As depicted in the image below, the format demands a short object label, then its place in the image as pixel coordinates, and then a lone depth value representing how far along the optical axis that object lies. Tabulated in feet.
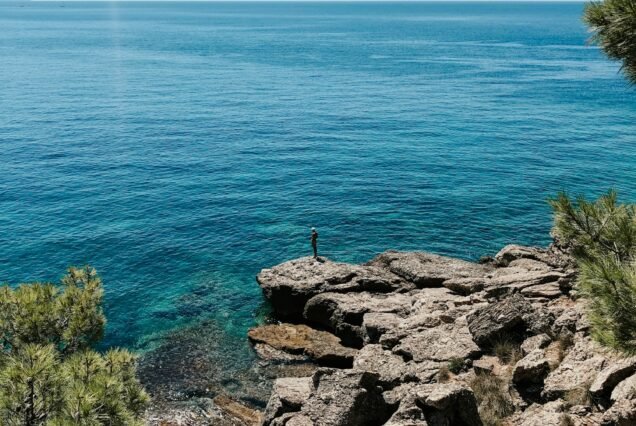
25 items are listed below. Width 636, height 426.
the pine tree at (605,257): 42.78
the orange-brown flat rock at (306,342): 113.91
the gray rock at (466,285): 122.52
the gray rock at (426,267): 134.31
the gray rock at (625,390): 60.28
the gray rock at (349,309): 122.11
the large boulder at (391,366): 89.56
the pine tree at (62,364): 42.04
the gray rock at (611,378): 64.28
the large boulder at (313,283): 134.31
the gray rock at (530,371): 76.33
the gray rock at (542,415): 65.21
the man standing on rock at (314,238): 142.82
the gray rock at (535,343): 84.64
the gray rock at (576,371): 70.03
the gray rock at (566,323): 86.04
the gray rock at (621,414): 57.41
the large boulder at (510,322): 90.94
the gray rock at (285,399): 82.23
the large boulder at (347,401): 71.72
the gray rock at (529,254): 130.20
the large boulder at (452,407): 68.80
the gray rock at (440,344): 92.99
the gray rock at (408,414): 68.64
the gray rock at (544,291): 103.96
